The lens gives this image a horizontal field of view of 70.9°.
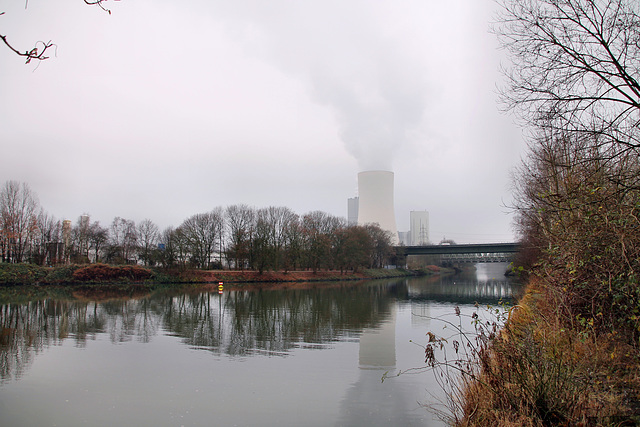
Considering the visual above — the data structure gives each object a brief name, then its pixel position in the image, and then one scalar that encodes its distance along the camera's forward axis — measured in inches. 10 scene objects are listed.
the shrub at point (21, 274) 1460.4
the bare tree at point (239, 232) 1995.2
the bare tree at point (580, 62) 205.9
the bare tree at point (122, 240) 2094.0
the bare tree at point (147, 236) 2130.9
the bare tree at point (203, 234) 1972.2
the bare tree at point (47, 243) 1809.8
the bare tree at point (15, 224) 1678.2
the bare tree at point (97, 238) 2194.4
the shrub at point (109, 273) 1624.0
